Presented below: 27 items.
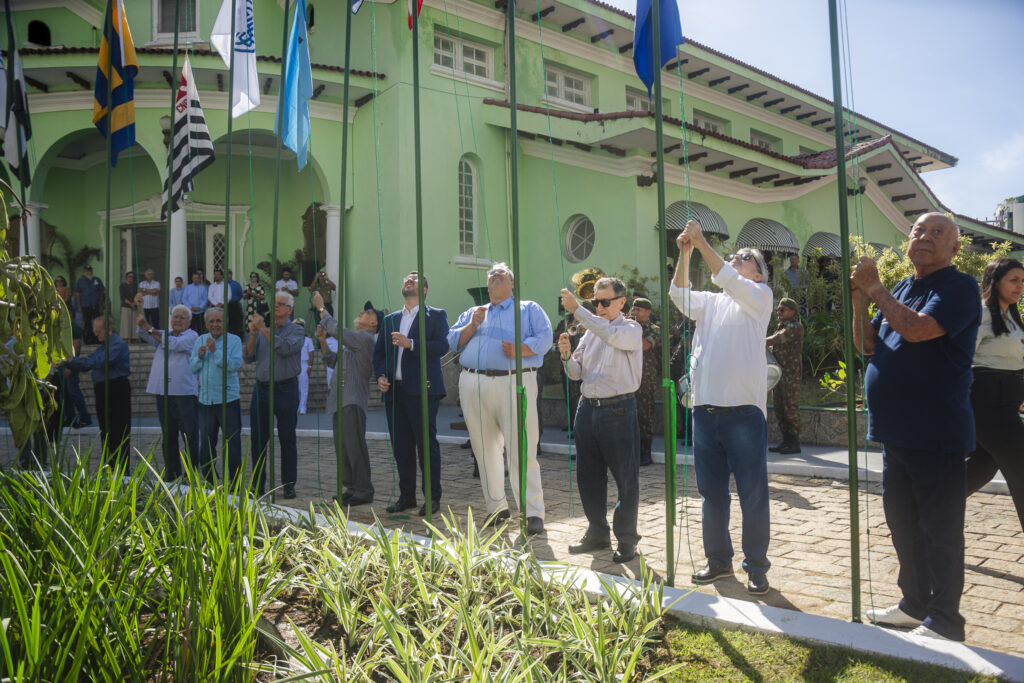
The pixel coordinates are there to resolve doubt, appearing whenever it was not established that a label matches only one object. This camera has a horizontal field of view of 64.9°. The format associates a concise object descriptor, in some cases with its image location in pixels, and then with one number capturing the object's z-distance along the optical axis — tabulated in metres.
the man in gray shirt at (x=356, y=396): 7.29
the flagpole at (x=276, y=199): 6.15
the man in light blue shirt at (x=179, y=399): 8.09
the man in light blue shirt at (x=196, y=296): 16.67
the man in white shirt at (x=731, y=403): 4.59
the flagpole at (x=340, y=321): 5.54
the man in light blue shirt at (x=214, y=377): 7.93
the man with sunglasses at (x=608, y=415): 5.27
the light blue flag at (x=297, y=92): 6.92
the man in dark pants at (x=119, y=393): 8.85
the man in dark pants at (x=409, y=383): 6.90
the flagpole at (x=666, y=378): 4.09
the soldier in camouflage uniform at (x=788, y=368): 10.01
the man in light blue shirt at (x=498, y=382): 6.18
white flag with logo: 7.51
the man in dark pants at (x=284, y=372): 7.90
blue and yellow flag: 8.27
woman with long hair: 4.66
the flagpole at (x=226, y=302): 5.97
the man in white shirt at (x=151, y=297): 17.84
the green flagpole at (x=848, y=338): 3.61
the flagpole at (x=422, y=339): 4.91
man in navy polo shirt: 3.61
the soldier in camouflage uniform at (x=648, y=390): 9.52
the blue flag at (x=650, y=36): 4.42
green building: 16.98
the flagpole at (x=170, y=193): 6.97
